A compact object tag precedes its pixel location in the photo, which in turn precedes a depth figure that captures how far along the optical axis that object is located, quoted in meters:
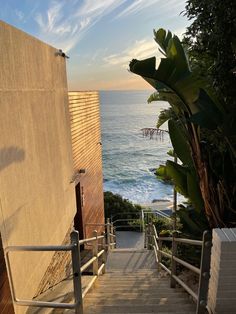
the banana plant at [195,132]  2.59
